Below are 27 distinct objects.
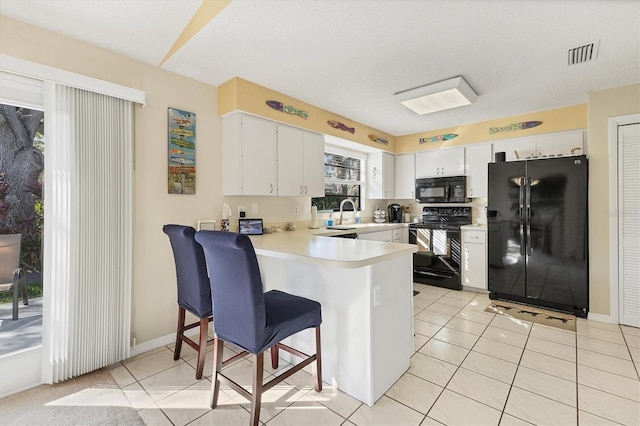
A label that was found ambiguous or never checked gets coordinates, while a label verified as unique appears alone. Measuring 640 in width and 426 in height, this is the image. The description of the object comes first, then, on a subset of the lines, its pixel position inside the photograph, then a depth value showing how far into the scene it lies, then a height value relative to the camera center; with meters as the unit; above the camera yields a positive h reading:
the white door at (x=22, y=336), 1.99 -0.89
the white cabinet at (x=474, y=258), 4.10 -0.68
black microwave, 4.58 +0.34
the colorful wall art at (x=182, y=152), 2.74 +0.58
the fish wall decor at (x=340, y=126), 3.98 +1.20
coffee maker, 5.33 -0.03
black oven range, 4.32 -0.54
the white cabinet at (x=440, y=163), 4.64 +0.79
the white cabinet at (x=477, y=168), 4.41 +0.65
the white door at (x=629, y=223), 3.04 -0.14
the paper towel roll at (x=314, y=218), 4.01 -0.09
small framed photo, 3.15 -0.15
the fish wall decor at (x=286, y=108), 3.22 +1.19
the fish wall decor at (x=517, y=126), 3.99 +1.17
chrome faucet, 4.48 +0.12
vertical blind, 2.11 -0.13
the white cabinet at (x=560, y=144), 3.71 +0.86
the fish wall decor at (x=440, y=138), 4.71 +1.20
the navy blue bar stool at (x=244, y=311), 1.55 -0.59
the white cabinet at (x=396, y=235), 4.69 -0.39
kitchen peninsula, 1.83 -0.64
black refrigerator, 3.29 -0.28
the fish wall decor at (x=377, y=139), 4.76 +1.20
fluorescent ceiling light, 2.90 +1.22
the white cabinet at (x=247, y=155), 2.99 +0.60
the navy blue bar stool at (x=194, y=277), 2.04 -0.46
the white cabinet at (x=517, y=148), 4.05 +0.88
